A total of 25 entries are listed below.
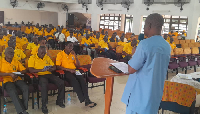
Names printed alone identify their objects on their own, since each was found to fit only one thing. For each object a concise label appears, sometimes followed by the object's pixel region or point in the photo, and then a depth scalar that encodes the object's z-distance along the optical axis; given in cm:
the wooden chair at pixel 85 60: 473
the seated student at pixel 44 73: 357
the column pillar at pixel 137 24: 1313
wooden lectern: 155
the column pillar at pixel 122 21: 1701
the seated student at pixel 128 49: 656
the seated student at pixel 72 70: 383
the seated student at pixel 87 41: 818
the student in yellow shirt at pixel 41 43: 494
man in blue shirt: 151
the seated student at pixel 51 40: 985
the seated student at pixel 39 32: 1166
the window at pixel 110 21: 1789
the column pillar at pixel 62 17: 1917
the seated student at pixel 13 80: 320
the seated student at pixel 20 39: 681
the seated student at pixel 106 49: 741
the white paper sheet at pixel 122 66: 161
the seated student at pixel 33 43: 597
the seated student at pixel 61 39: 905
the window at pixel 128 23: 1676
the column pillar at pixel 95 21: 1608
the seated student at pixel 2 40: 652
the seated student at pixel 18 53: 462
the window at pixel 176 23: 1383
